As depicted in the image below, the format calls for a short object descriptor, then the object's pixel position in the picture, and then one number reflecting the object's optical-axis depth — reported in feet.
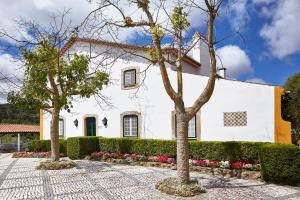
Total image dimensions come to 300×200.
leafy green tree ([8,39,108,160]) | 30.38
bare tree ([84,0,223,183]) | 21.35
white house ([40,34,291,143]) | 31.14
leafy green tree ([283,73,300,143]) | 34.59
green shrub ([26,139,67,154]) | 50.32
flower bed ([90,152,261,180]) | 26.44
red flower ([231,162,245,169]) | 27.12
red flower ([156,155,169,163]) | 32.81
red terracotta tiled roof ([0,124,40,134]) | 66.49
